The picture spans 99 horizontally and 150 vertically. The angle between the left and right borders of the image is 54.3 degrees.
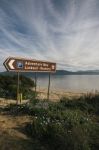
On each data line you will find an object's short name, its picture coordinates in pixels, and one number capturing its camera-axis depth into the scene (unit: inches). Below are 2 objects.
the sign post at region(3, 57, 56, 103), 181.1
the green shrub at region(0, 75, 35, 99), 284.4
